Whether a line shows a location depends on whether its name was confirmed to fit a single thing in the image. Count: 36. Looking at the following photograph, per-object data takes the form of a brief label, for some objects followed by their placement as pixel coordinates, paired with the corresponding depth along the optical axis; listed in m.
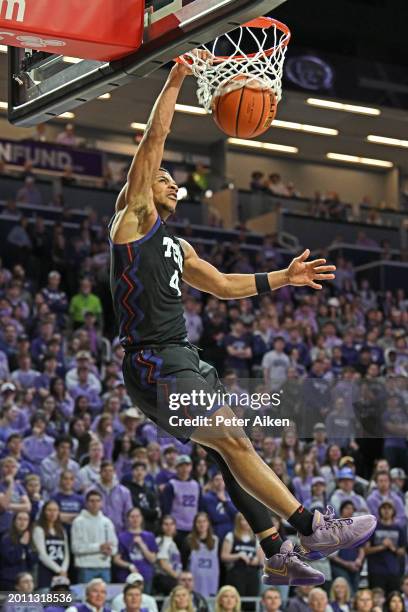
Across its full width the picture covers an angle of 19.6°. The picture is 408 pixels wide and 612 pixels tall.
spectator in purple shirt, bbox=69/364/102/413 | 15.05
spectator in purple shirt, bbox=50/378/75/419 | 14.45
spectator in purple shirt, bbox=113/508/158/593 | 12.50
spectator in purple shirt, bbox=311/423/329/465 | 15.16
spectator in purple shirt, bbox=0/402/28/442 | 13.61
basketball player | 6.29
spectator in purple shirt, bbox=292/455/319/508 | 14.08
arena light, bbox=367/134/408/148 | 29.09
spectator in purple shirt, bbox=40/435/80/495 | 13.01
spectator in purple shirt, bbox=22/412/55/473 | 13.30
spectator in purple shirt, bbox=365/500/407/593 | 13.78
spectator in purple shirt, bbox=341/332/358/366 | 18.80
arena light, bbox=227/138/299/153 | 32.25
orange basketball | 6.39
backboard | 5.51
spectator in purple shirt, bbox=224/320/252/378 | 17.53
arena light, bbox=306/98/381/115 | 26.36
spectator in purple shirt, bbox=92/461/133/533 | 12.88
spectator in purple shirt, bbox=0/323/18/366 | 15.59
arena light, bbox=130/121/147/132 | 30.09
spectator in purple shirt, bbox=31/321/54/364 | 15.79
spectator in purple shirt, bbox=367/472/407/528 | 14.30
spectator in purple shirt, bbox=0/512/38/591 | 11.92
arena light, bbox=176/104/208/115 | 26.33
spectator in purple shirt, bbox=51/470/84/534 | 12.66
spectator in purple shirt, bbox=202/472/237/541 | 13.32
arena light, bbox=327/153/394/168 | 32.84
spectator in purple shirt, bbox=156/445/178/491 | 13.58
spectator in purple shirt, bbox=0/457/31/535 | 12.13
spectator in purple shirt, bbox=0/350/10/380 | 14.77
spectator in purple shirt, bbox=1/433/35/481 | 12.87
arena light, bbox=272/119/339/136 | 28.81
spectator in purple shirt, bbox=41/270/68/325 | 17.44
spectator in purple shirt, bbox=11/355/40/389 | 14.86
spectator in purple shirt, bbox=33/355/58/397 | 14.80
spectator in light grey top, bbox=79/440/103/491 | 13.02
